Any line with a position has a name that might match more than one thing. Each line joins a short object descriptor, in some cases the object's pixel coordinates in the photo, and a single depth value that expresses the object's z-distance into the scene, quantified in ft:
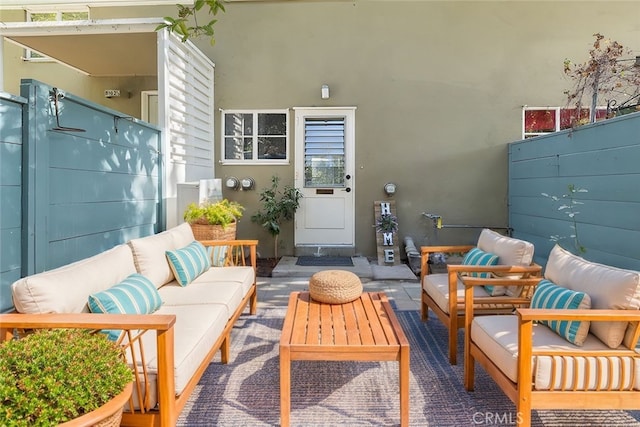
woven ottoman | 8.65
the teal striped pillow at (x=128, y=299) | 6.30
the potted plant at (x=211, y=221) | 14.35
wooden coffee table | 6.40
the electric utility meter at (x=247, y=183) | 20.07
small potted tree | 19.62
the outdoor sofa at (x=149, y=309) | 5.39
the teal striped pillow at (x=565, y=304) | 6.16
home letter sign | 19.15
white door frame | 20.10
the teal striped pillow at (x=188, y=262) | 9.82
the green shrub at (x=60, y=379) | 4.03
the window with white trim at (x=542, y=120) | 19.81
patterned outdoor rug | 6.73
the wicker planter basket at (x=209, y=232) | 14.32
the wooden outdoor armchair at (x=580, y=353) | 5.76
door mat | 18.35
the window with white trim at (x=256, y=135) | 20.40
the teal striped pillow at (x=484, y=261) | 9.49
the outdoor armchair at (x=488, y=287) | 8.84
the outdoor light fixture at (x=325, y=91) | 19.65
